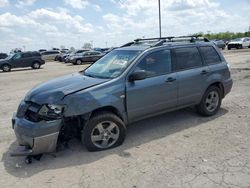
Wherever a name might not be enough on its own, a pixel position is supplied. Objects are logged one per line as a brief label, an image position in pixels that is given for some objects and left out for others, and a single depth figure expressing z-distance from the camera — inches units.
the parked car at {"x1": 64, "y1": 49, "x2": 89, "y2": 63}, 881.2
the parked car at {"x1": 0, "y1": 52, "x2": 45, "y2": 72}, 695.1
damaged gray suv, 119.3
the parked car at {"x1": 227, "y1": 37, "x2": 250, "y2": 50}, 1119.2
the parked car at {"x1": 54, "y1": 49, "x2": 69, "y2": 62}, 1050.7
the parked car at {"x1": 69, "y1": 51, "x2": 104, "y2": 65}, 834.0
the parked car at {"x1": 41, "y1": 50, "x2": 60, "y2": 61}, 1216.5
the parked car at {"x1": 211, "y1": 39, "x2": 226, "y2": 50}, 1229.8
